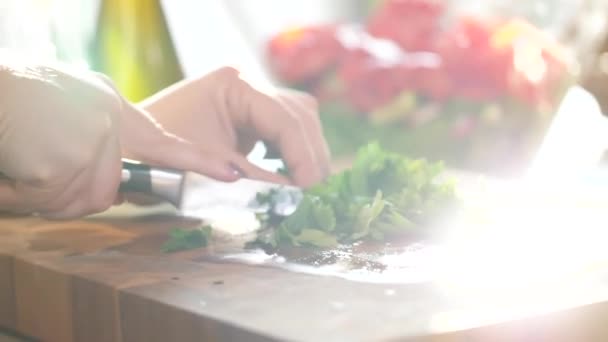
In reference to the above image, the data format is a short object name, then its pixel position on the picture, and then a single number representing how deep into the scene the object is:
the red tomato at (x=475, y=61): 1.54
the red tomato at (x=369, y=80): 1.63
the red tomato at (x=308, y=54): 1.71
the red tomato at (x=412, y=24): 1.84
